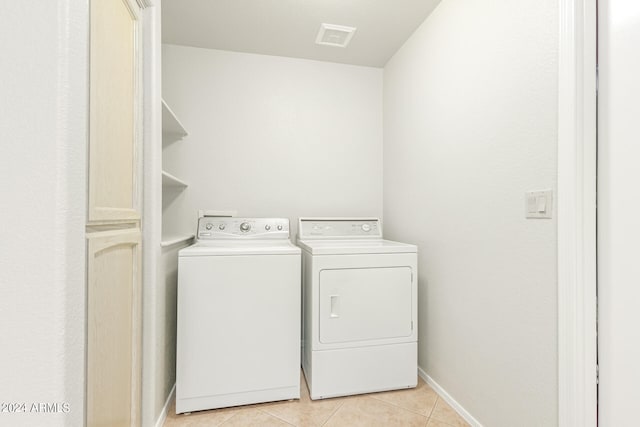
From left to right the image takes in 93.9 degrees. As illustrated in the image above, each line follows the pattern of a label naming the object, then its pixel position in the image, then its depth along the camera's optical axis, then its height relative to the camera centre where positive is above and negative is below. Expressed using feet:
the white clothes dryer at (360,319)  5.67 -2.03
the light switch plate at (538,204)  3.71 +0.15
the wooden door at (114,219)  2.95 -0.05
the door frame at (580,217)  3.37 -0.02
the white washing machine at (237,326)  5.24 -2.03
